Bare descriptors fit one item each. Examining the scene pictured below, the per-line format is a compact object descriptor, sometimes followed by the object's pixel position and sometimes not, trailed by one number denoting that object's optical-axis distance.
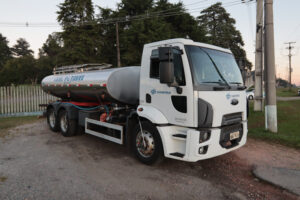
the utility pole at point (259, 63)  11.95
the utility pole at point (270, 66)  7.52
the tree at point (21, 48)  88.00
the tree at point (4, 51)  70.71
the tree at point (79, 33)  26.58
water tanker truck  3.97
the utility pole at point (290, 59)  50.96
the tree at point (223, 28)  38.69
